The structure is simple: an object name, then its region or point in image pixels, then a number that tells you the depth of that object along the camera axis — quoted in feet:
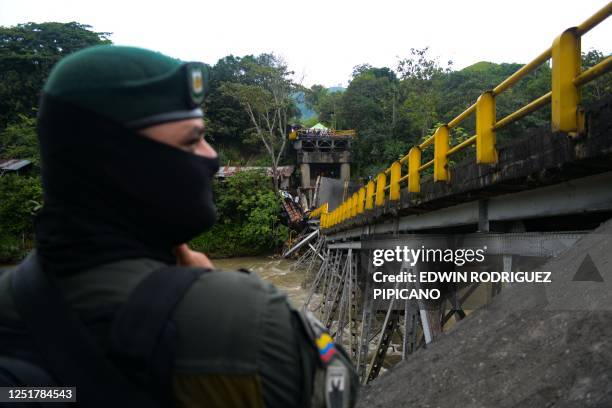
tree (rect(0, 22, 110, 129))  105.70
